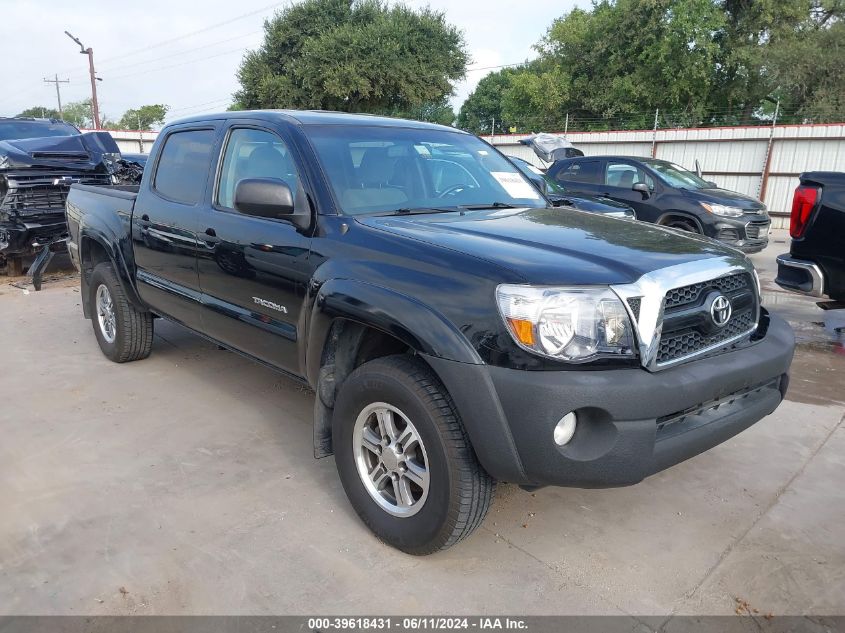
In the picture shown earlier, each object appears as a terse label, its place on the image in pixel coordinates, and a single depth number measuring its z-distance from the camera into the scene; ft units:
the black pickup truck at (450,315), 7.36
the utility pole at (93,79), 116.37
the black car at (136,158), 34.93
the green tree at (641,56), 100.89
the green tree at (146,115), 233.14
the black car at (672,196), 31.53
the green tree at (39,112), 229.29
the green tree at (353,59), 91.71
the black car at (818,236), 16.19
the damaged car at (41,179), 25.77
